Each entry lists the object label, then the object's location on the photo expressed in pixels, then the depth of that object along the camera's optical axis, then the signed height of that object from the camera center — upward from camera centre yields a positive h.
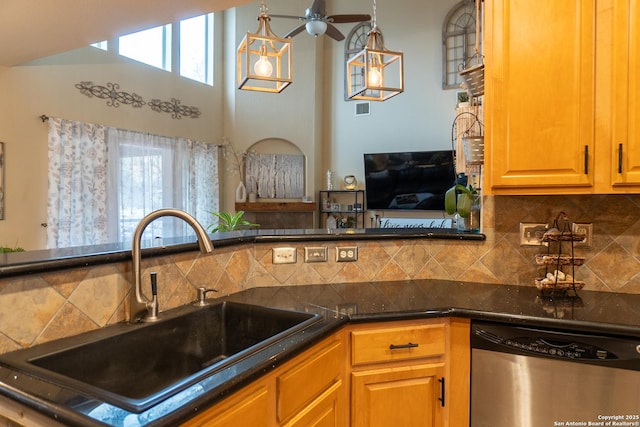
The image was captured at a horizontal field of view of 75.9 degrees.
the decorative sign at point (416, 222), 6.16 -0.30
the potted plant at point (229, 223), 5.10 -0.24
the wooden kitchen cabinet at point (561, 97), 1.56 +0.42
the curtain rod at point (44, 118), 4.28 +0.91
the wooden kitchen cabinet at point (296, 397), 0.94 -0.52
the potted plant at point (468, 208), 2.13 -0.03
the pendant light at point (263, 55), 2.08 +0.78
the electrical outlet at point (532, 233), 1.94 -0.15
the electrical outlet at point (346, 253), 2.00 -0.24
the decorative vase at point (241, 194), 6.62 +0.16
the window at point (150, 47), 5.29 +2.13
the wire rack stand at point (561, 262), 1.77 -0.26
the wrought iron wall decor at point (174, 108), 5.58 +1.37
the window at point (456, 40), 6.11 +2.47
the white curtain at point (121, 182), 4.43 +0.29
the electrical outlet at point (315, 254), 1.96 -0.24
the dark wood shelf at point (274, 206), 6.50 -0.04
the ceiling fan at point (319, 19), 4.28 +1.99
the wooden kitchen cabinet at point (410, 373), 1.48 -0.63
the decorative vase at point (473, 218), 2.11 -0.08
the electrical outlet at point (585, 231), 1.87 -0.13
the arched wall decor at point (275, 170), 6.74 +0.56
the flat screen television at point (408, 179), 6.20 +0.37
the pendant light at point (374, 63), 2.41 +0.85
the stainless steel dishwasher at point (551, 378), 1.35 -0.61
